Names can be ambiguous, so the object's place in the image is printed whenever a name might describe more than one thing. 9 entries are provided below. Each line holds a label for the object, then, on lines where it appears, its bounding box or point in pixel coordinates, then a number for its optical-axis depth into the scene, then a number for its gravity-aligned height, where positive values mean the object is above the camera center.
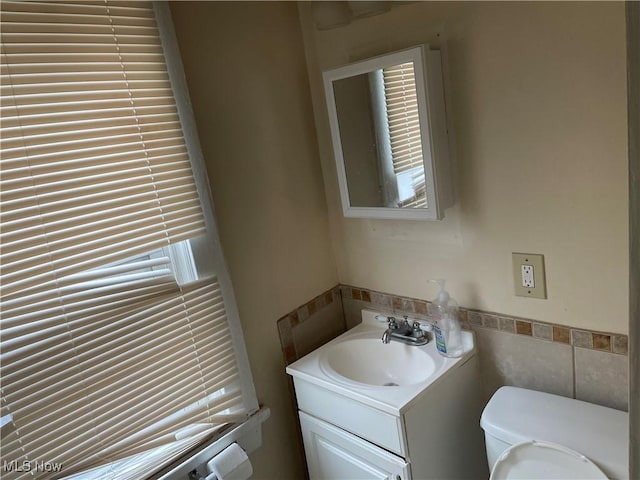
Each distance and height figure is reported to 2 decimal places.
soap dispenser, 1.58 -0.71
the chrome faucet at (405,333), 1.67 -0.76
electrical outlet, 1.43 -0.54
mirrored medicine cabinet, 1.41 -0.07
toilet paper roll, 1.46 -0.96
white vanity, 1.41 -0.90
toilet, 1.18 -0.89
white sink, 1.42 -0.80
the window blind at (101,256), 1.11 -0.24
